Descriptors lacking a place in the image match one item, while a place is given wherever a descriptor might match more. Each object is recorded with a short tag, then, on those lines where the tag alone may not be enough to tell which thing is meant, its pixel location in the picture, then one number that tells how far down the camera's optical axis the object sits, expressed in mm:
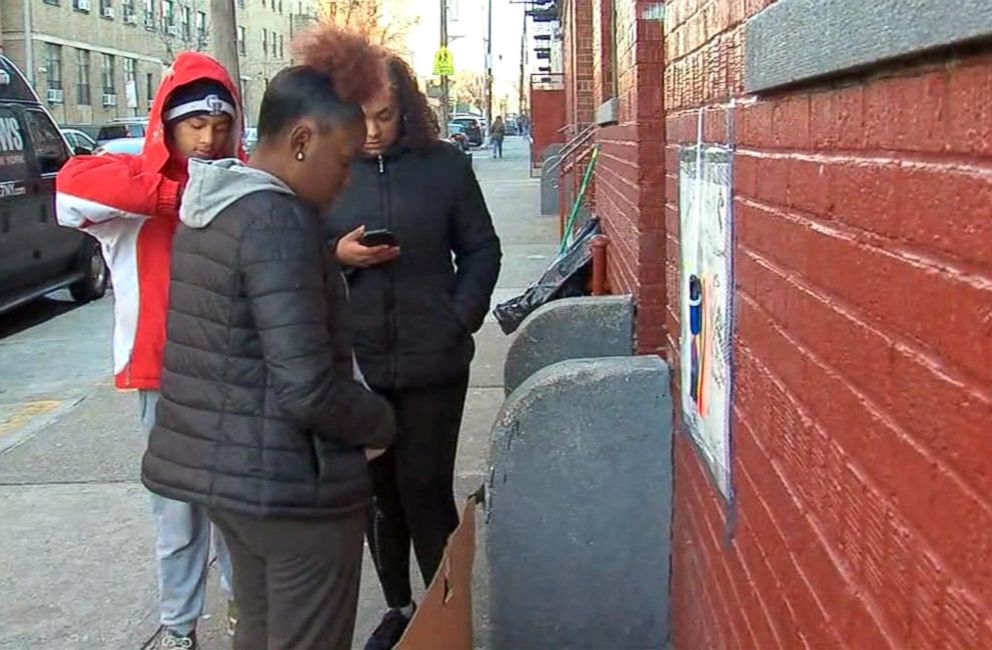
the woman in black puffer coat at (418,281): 3701
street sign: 35562
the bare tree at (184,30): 49062
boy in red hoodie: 3502
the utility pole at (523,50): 44531
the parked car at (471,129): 57416
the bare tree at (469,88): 103169
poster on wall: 2793
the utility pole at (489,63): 59062
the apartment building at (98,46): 39938
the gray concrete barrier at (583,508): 3795
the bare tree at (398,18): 42469
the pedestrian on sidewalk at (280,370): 2549
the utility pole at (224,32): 12445
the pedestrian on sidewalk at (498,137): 48438
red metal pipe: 6480
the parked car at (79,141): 19547
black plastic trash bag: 6461
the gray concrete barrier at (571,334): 4793
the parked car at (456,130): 40975
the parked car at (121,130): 27219
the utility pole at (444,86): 37688
